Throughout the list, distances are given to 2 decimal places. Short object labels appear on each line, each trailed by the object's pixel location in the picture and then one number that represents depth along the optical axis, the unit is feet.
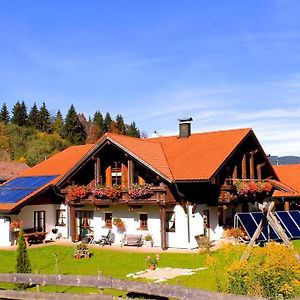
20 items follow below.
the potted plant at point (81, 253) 78.41
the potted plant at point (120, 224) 90.43
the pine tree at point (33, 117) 407.23
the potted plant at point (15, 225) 90.93
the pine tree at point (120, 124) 402.93
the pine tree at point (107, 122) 404.36
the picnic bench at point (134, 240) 86.53
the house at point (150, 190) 84.33
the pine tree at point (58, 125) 415.44
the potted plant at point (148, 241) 86.17
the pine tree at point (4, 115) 402.42
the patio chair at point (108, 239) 90.59
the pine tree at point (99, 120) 403.63
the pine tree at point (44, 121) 408.67
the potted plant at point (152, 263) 65.87
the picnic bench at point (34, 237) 91.97
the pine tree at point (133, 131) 393.37
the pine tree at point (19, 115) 399.44
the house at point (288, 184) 116.47
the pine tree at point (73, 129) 383.24
